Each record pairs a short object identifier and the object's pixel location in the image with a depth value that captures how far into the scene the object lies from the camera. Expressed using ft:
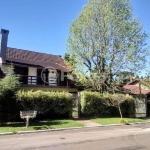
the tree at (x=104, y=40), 61.41
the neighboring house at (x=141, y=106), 56.43
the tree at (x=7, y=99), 34.21
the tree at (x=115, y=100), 45.02
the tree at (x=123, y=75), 61.50
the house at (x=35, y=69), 61.67
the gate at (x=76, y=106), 46.87
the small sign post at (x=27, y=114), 33.49
